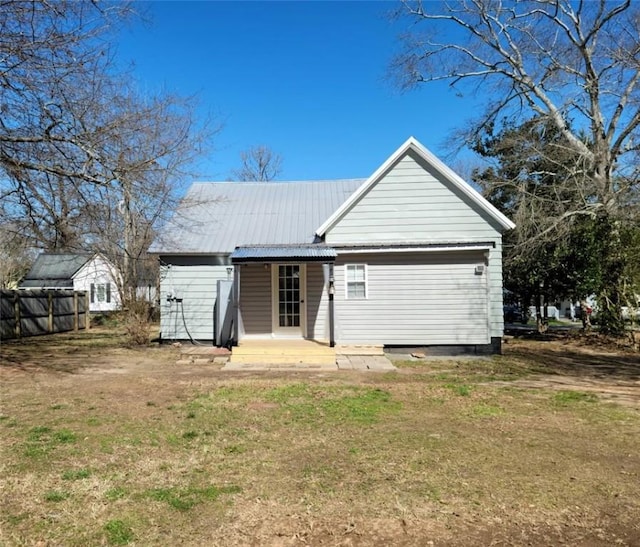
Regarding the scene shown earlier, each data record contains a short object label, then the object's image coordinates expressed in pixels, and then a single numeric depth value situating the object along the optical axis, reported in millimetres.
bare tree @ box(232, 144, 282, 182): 38281
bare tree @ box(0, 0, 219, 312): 8688
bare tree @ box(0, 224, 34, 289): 12969
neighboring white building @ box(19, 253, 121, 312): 36656
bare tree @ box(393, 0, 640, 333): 16062
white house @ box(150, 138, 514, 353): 13117
